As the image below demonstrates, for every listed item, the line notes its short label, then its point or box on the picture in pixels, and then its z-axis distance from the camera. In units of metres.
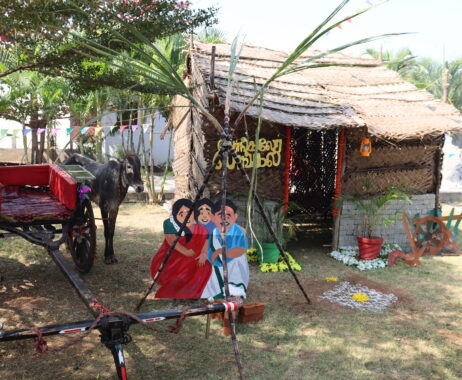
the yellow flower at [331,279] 6.20
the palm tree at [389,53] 22.88
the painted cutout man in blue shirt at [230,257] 4.46
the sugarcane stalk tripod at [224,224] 3.46
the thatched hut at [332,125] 6.83
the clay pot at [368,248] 7.07
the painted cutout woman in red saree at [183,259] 4.58
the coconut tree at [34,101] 9.96
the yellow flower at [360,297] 5.46
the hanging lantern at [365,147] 7.02
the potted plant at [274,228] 6.75
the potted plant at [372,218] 7.07
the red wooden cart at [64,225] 2.76
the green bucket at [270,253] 6.73
